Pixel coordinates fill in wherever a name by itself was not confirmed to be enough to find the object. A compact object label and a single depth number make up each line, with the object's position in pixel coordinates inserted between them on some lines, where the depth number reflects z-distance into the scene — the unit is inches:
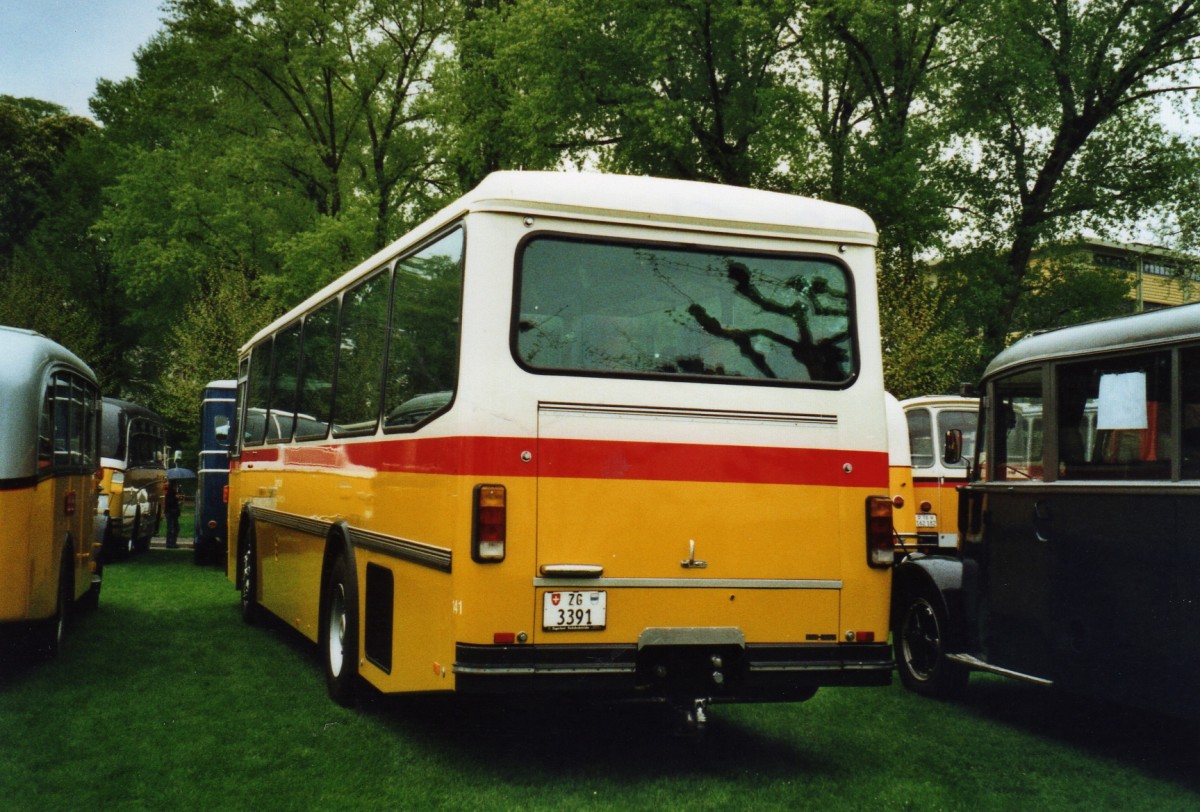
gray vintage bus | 266.4
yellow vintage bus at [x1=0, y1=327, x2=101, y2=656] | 351.9
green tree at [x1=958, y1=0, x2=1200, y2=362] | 1129.4
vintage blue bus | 826.2
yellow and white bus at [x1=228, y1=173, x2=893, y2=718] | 256.4
